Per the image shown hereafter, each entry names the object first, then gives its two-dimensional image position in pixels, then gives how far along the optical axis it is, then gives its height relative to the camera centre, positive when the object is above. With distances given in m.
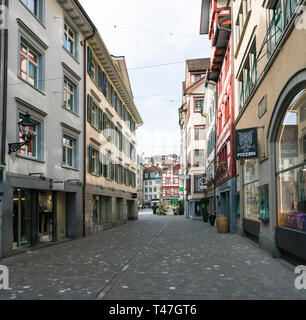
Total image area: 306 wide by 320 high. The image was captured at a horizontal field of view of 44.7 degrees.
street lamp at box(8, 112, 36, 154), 11.52 +1.47
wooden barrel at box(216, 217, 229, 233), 20.06 -1.97
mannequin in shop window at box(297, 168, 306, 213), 8.38 -0.09
